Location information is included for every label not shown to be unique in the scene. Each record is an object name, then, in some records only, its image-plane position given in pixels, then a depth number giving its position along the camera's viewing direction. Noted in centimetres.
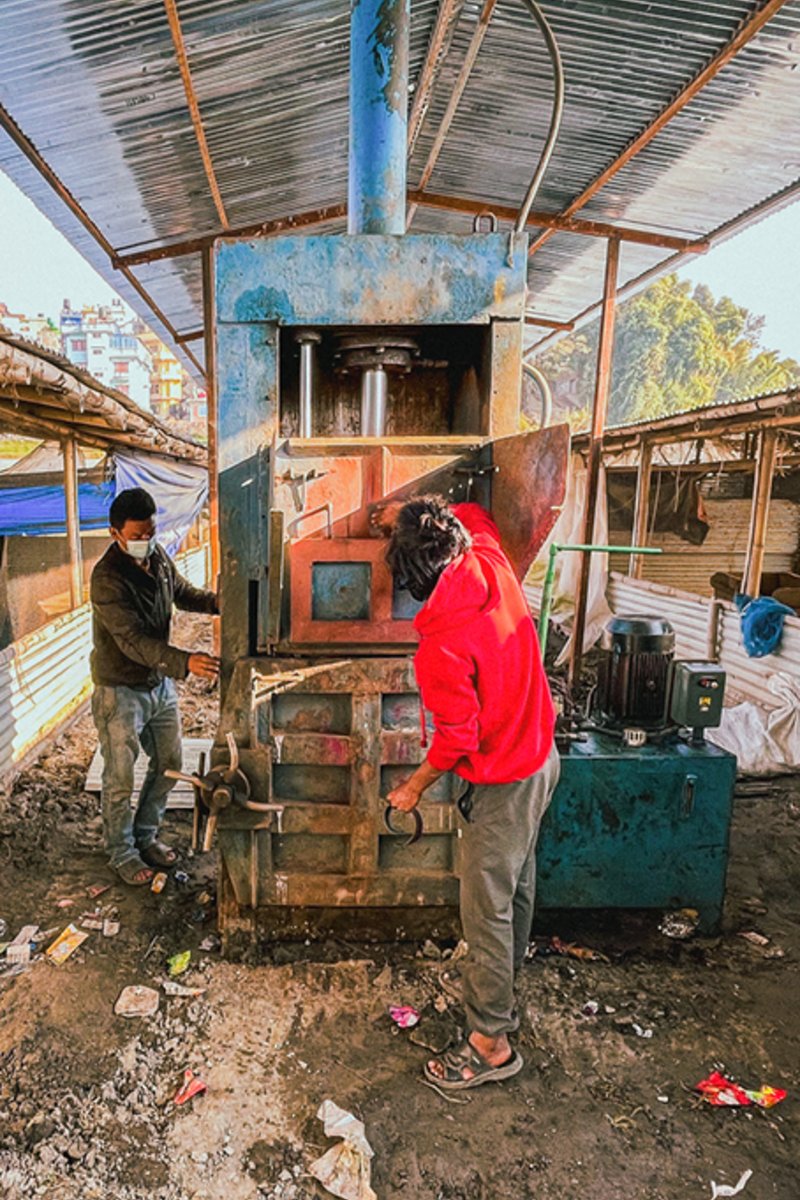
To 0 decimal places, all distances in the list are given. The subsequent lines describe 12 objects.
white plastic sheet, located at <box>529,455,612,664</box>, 947
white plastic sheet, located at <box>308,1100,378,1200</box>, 202
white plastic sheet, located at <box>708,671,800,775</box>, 549
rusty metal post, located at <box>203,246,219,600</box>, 576
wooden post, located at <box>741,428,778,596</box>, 660
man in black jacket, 336
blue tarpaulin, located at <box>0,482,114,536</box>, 677
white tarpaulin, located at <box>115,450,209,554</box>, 795
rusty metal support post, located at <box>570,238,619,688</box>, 600
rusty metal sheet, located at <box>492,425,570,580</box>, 226
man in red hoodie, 223
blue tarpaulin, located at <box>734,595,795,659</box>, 634
